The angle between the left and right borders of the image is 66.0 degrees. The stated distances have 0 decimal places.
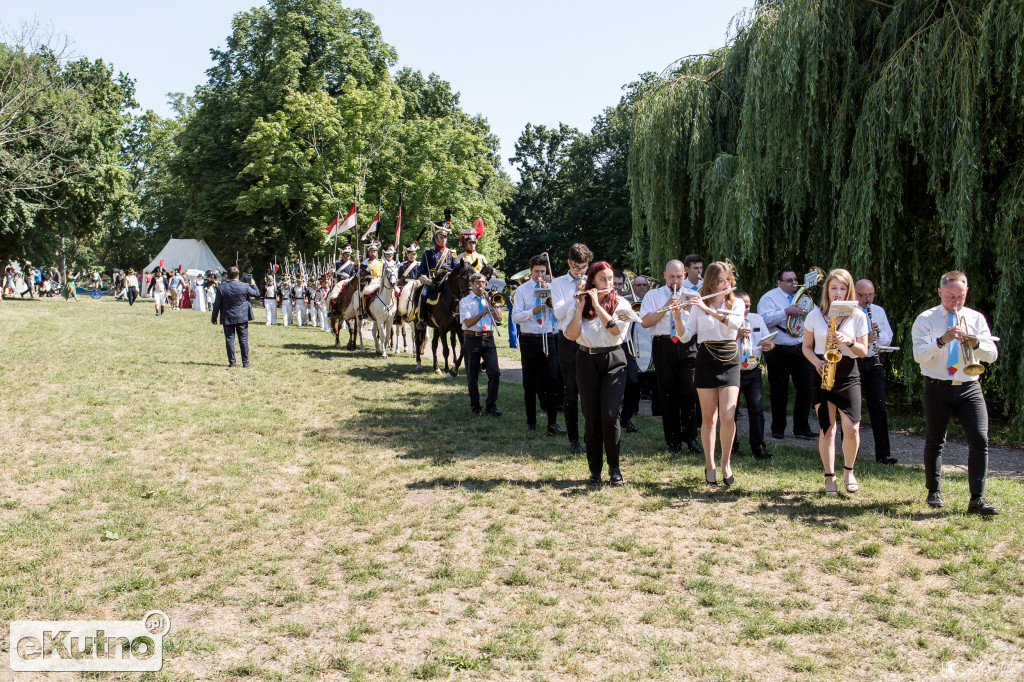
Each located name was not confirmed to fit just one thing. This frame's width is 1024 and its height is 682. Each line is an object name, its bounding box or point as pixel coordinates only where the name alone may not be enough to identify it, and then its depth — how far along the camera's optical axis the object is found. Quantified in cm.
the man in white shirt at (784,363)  1014
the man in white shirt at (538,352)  977
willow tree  949
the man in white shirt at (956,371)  658
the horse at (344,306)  1928
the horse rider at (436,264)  1516
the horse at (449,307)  1367
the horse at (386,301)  1794
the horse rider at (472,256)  1370
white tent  4772
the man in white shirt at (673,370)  855
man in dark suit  1562
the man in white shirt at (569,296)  756
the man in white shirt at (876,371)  871
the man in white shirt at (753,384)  883
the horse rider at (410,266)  1761
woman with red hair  730
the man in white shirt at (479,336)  1110
